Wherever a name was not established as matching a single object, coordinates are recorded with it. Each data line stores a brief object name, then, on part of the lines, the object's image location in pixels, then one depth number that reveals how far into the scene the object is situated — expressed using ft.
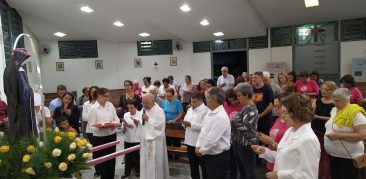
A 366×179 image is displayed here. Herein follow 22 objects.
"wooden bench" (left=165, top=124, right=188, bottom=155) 16.14
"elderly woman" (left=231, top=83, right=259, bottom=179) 11.10
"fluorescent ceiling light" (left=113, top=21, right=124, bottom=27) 31.82
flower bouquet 6.08
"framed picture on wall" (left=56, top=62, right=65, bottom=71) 37.83
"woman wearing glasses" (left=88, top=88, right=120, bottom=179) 13.89
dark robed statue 6.75
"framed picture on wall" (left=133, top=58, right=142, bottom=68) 39.91
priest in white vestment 12.72
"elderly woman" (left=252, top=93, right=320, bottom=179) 6.28
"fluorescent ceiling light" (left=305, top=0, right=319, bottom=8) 17.09
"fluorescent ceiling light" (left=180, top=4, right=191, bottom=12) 26.53
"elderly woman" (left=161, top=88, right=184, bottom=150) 17.12
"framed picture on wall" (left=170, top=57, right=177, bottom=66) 39.60
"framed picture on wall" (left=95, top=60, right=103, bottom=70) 39.24
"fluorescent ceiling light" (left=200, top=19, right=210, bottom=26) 29.85
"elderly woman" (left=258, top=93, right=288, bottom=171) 8.73
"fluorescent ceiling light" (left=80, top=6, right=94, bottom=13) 27.25
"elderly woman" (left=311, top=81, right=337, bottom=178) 11.37
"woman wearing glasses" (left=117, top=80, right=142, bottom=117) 17.03
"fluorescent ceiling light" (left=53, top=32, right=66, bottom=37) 35.17
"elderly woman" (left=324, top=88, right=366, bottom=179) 9.16
